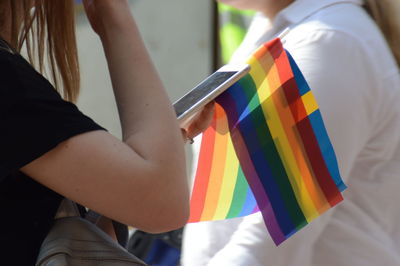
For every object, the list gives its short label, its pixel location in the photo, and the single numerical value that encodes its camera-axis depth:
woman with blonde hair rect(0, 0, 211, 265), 4.04
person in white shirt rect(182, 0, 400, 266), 4.61
